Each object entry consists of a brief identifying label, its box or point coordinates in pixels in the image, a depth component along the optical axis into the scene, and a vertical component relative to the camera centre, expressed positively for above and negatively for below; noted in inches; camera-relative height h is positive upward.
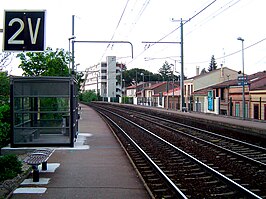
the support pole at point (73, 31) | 957.4 +203.7
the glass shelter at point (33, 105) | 448.9 -8.1
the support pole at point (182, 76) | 1335.6 +95.0
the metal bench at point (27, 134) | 458.9 -47.5
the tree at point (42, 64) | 816.4 +88.9
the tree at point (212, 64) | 4738.4 +491.3
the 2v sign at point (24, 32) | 210.6 +42.3
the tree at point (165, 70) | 5261.1 +461.2
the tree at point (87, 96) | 3655.3 +34.0
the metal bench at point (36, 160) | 287.4 -53.2
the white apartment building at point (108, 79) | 4053.9 +251.7
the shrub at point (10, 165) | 315.7 -64.6
